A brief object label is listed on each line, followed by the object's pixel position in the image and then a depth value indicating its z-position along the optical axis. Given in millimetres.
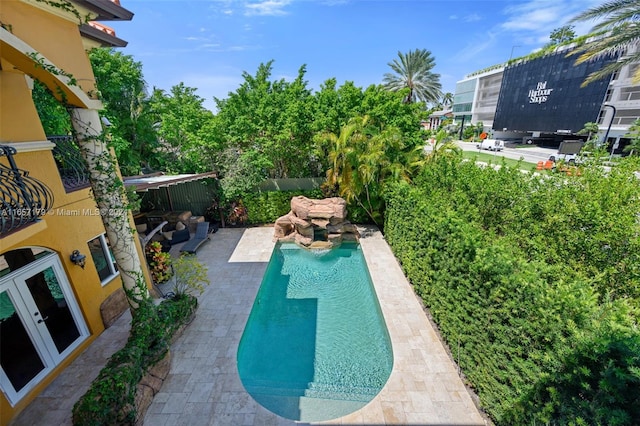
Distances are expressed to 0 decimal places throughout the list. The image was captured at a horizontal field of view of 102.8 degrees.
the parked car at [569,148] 29062
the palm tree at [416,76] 37938
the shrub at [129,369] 4863
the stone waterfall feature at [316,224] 14883
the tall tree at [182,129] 17016
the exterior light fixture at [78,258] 7219
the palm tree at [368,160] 14289
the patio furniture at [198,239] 13758
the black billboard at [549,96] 45562
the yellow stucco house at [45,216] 5004
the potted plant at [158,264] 10391
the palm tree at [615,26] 12227
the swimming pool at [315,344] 6543
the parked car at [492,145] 49531
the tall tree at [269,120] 16484
